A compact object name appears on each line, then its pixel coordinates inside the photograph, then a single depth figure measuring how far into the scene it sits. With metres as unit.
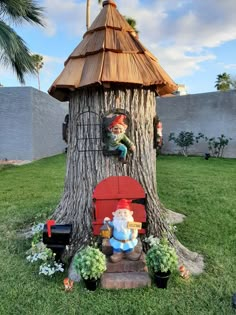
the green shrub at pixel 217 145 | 10.50
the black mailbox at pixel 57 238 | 2.33
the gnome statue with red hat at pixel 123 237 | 2.12
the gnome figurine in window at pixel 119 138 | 2.33
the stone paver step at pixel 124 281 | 2.07
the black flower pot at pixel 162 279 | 2.05
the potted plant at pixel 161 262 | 2.02
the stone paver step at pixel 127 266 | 2.11
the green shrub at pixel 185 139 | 11.06
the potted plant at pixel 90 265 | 1.97
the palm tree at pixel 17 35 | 6.47
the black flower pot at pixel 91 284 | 2.01
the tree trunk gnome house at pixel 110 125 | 2.34
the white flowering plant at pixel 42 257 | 2.28
